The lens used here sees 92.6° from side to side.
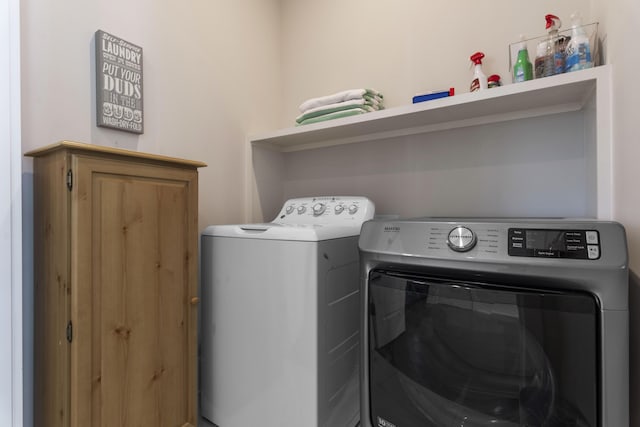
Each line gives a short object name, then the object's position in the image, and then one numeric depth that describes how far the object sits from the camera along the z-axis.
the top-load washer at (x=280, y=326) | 1.07
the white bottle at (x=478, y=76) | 1.34
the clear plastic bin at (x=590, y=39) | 1.12
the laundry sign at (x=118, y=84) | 1.15
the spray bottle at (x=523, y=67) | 1.22
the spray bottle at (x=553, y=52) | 1.12
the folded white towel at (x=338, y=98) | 1.55
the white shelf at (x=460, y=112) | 1.08
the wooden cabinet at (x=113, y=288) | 0.87
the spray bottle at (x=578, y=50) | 1.05
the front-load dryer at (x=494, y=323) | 0.62
